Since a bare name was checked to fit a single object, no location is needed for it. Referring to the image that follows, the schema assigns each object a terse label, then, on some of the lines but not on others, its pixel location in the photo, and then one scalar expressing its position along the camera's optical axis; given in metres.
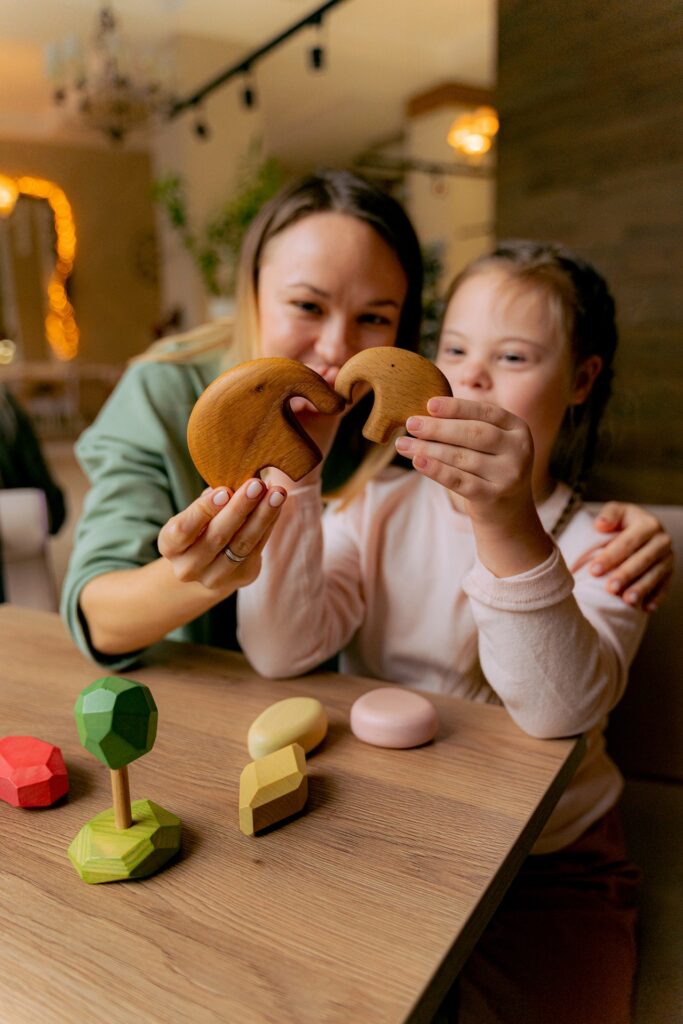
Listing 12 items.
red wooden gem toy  0.51
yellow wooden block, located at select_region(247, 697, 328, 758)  0.56
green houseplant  3.39
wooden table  0.36
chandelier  3.38
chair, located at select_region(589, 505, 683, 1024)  0.83
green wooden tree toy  0.41
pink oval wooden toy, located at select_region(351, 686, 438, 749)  0.59
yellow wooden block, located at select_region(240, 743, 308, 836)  0.47
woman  0.68
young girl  0.57
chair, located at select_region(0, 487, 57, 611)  1.39
